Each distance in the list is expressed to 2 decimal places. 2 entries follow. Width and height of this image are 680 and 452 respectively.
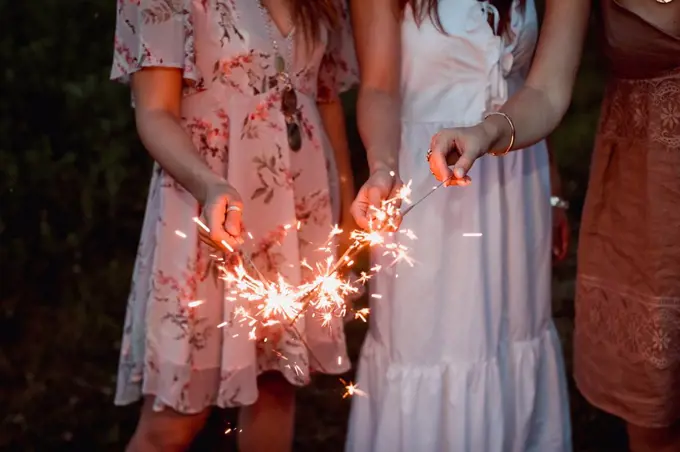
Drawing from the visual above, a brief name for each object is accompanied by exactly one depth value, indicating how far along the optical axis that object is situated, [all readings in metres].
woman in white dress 1.15
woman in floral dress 1.13
